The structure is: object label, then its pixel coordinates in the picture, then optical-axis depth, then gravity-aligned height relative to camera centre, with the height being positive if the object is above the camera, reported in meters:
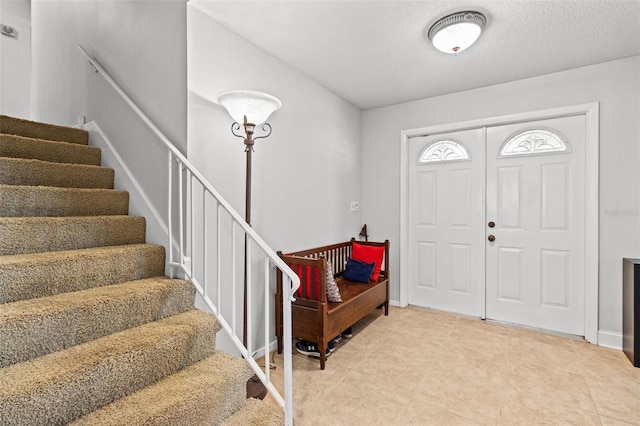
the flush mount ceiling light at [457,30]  2.06 +1.24
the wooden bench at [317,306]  2.31 -0.75
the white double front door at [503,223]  2.96 -0.11
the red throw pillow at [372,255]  3.31 -0.47
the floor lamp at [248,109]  1.91 +0.65
